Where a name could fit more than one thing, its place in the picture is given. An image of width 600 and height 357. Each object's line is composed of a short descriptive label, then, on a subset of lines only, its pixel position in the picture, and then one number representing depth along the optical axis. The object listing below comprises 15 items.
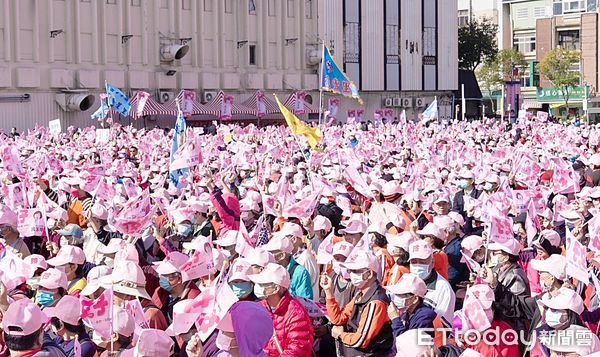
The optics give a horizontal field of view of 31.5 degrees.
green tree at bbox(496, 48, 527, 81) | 74.88
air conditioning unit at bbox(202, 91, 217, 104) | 47.06
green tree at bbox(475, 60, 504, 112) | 74.19
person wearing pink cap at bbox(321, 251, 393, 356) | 7.12
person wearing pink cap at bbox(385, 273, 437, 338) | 6.94
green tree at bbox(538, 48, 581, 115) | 73.31
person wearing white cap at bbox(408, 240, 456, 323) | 7.74
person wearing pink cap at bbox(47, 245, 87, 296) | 8.27
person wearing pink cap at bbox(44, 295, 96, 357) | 6.65
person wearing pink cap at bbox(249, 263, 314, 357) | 6.95
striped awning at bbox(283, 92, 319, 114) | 50.38
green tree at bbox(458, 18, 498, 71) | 72.50
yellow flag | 19.59
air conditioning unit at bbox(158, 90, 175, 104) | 45.16
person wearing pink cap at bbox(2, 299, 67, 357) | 5.75
